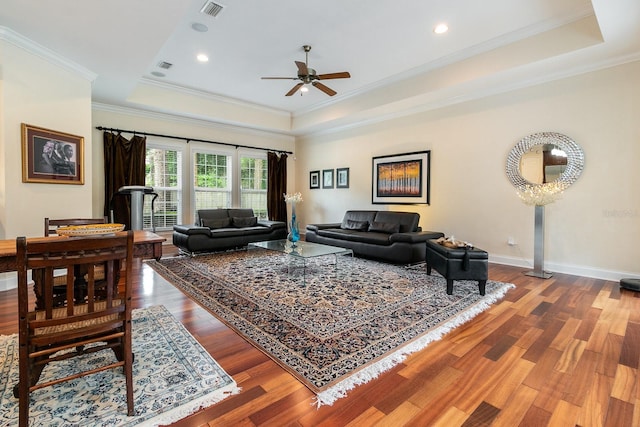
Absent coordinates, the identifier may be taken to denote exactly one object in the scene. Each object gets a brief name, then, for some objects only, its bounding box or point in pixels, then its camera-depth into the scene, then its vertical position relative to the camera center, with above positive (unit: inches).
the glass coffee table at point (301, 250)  157.1 -23.8
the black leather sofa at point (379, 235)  181.0 -19.0
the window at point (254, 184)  305.9 +24.3
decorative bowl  74.2 -6.1
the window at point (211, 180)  275.6 +25.3
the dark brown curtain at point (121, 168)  225.0 +29.3
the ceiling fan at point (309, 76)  156.8 +70.5
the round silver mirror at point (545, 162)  165.0 +26.2
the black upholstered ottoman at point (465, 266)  129.2 -25.2
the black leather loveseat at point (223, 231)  212.1 -18.6
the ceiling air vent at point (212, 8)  130.3 +88.0
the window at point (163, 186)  250.2 +17.8
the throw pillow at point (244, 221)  254.5 -12.3
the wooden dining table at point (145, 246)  78.4 -10.4
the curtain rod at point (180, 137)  227.5 +59.8
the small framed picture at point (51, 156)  140.2 +25.2
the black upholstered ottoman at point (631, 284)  135.7 -34.8
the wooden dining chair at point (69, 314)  51.2 -20.7
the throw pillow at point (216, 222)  239.6 -12.9
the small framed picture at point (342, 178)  291.0 +29.1
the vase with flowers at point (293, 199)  311.4 +8.6
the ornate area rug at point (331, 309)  78.0 -38.2
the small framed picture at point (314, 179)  320.7 +30.1
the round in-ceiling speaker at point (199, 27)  145.8 +88.8
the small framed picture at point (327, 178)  306.3 +30.0
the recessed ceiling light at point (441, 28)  146.2 +88.9
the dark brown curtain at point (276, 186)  318.3 +22.5
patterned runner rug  57.7 -40.2
